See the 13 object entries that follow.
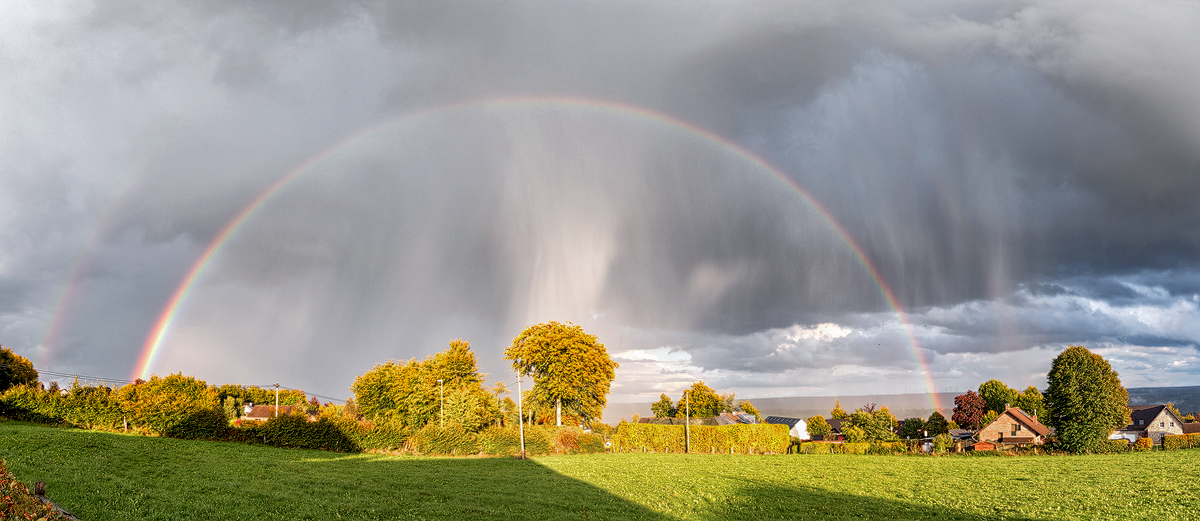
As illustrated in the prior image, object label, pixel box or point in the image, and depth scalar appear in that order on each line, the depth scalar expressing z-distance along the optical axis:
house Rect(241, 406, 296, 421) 145.62
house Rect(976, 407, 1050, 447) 98.50
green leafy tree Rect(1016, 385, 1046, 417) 137.75
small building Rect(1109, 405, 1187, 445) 132.25
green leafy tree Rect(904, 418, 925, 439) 123.19
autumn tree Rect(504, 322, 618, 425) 80.88
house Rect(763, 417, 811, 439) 149.62
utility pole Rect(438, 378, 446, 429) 66.77
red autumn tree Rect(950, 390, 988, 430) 123.75
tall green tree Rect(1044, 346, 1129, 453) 67.44
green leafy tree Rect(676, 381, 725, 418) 125.12
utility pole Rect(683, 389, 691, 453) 72.56
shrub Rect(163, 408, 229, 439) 50.31
